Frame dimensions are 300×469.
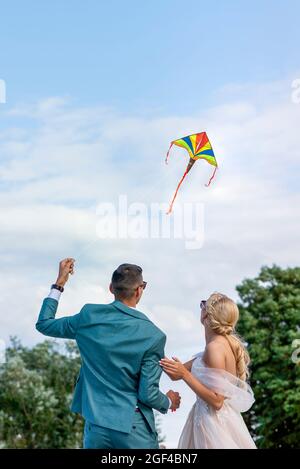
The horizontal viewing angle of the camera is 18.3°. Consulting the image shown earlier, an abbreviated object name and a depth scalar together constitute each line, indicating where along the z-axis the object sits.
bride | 8.26
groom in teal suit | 7.22
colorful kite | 10.47
